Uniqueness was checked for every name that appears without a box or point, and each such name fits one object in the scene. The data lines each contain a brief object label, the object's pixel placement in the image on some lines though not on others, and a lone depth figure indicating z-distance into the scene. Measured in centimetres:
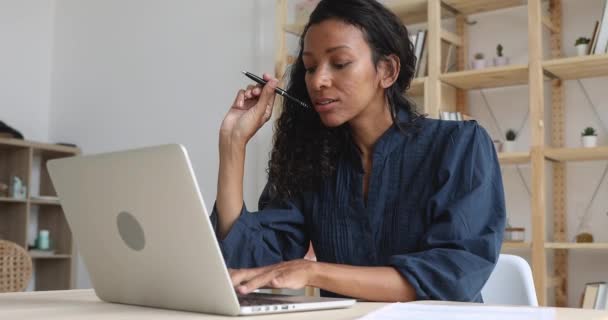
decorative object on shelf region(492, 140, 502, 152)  317
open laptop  93
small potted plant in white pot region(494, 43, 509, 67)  317
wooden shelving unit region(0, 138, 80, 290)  450
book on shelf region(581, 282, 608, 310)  280
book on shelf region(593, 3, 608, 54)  284
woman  137
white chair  151
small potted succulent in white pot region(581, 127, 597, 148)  292
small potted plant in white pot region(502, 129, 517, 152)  311
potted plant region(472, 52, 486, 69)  319
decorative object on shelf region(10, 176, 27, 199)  445
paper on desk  90
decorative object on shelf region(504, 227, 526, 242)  306
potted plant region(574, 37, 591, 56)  294
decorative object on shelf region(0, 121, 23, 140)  438
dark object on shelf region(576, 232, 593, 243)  294
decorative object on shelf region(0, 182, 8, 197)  440
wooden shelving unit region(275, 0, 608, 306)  286
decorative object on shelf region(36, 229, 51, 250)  462
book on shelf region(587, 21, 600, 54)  288
